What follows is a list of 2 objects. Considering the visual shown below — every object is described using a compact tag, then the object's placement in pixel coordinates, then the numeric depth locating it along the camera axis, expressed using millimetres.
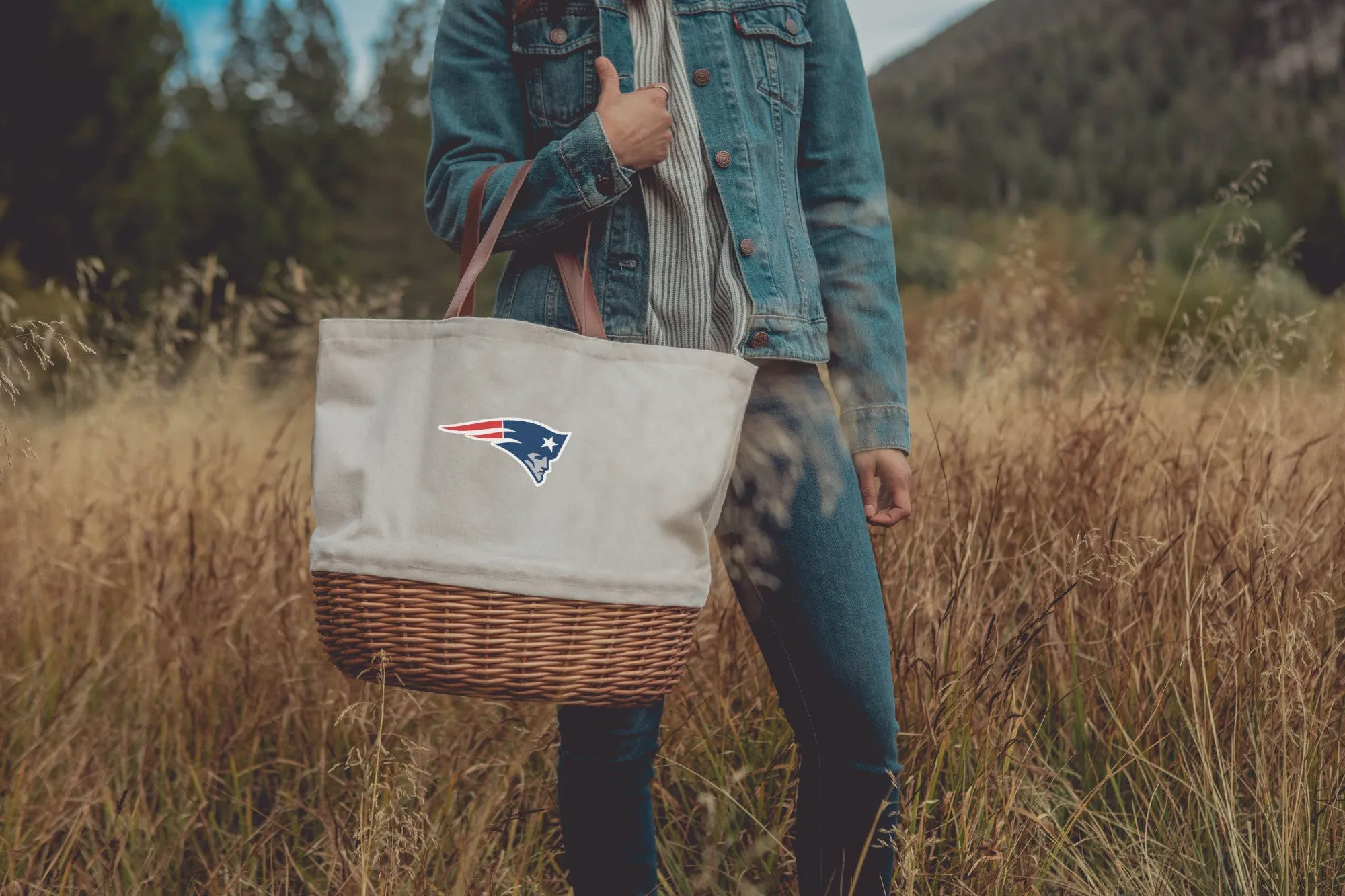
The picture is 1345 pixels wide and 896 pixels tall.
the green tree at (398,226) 23047
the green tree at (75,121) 10469
